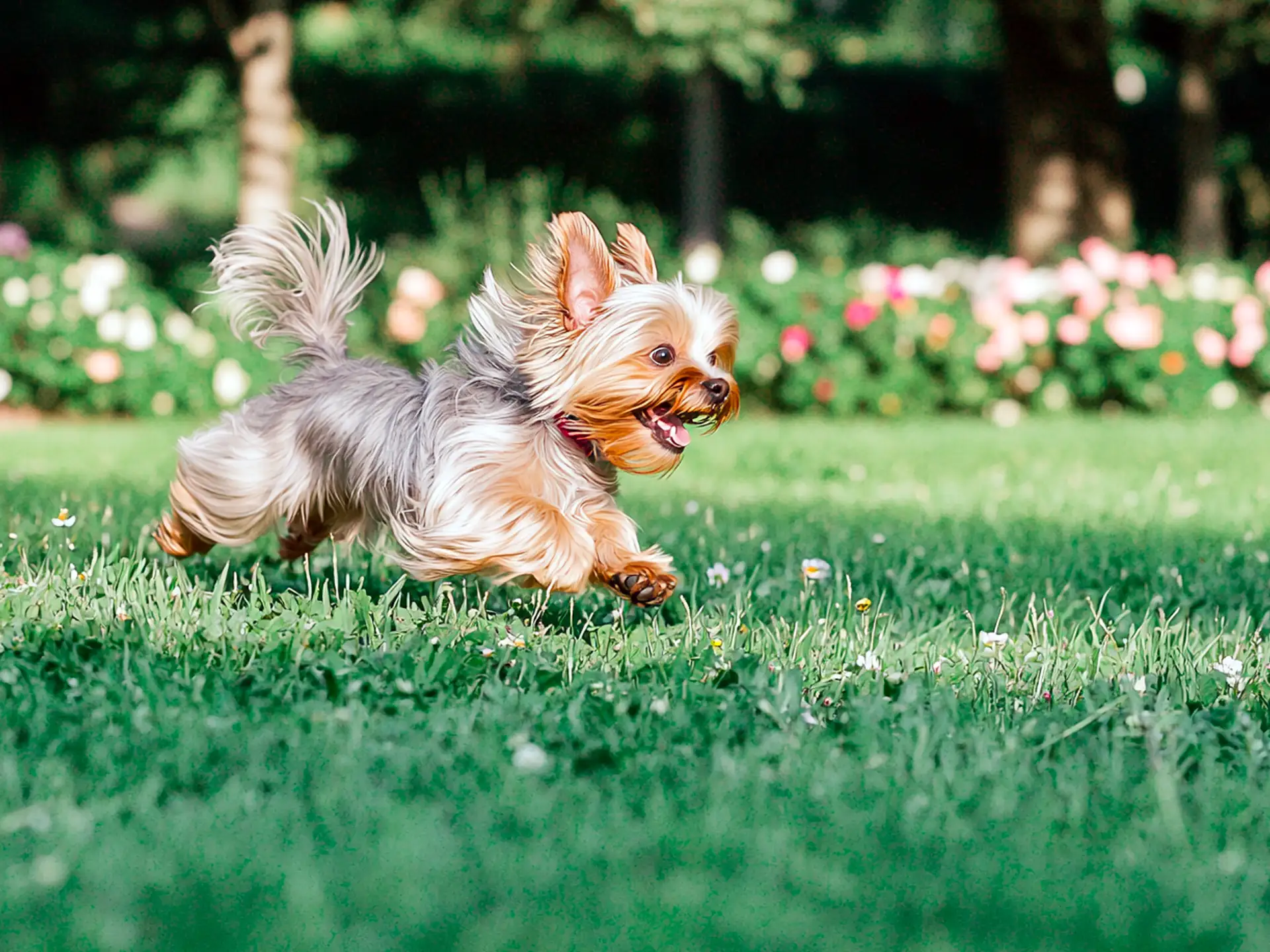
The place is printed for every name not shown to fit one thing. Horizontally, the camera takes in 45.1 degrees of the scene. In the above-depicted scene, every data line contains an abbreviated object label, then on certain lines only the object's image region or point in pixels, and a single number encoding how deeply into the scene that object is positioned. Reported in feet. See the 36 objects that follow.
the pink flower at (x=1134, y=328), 37.68
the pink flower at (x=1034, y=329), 37.86
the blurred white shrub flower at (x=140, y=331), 36.68
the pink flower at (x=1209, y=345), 38.17
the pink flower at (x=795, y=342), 36.73
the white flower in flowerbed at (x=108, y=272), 37.45
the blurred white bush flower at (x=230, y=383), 35.94
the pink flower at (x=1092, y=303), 38.19
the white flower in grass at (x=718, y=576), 16.11
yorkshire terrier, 13.61
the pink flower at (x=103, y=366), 36.60
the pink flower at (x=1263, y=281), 39.70
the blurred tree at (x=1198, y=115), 64.08
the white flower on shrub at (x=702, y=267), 37.14
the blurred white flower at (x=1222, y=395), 38.86
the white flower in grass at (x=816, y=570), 16.16
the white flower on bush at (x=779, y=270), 37.60
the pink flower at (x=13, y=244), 38.93
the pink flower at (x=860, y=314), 36.88
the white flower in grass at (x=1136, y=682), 11.79
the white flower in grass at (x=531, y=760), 9.69
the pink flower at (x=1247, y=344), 38.32
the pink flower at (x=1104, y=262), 38.96
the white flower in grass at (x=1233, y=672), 12.32
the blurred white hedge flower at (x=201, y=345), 37.22
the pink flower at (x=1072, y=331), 37.96
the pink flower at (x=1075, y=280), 38.37
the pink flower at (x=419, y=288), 37.27
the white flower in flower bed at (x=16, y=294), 36.81
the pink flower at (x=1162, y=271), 39.55
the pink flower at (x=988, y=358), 37.58
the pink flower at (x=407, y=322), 37.19
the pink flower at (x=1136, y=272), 38.93
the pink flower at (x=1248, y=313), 38.50
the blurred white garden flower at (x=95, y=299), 36.78
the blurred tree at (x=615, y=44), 42.06
